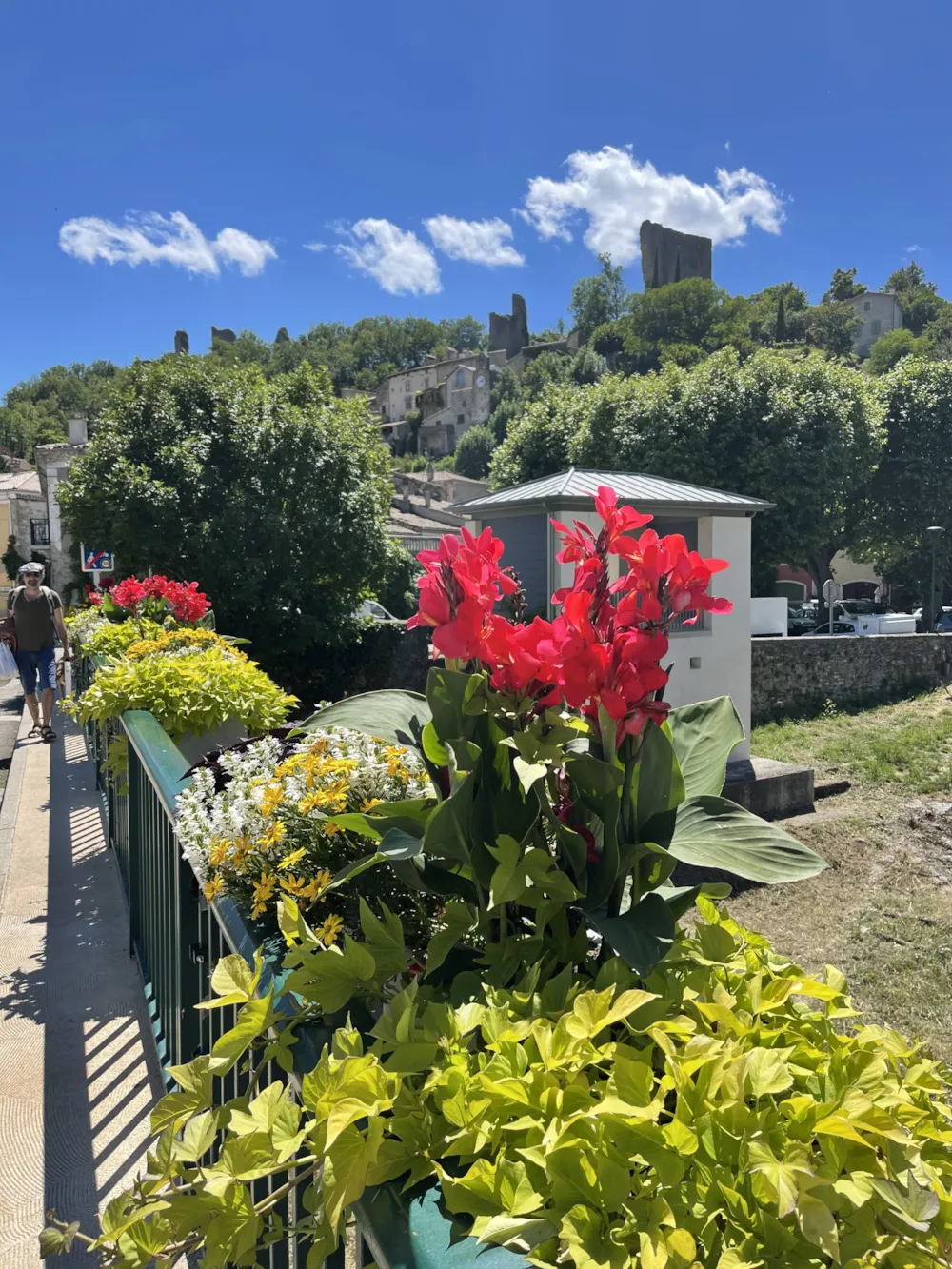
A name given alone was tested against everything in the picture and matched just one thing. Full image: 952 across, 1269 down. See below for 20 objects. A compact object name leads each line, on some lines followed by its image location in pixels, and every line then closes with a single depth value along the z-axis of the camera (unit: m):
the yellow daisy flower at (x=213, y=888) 1.84
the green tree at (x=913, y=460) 30.94
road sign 13.38
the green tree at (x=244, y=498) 16.41
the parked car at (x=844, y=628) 33.77
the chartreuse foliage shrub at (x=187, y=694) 4.17
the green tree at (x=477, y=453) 72.56
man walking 8.05
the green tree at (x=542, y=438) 28.77
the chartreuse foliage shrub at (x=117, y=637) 6.59
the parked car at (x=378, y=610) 23.39
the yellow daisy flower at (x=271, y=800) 1.85
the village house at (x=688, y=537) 14.98
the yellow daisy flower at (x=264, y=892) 1.64
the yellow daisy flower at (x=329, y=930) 1.51
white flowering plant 1.77
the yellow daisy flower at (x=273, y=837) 1.79
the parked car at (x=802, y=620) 34.66
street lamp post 28.00
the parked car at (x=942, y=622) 34.72
